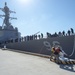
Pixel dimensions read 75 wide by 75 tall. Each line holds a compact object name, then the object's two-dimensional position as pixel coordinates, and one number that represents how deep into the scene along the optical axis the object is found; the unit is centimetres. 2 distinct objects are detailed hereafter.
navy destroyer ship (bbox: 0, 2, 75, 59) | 664
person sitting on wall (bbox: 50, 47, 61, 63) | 515
